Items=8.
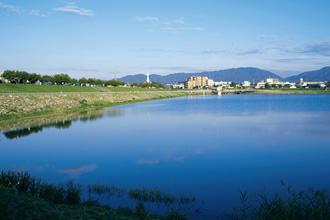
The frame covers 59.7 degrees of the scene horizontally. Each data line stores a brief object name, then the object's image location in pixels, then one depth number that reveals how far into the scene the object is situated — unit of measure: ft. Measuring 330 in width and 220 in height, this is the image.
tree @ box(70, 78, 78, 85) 335.77
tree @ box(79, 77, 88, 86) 369.91
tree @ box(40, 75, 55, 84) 294.76
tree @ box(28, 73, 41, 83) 269.44
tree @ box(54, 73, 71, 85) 314.55
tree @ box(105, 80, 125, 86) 432.66
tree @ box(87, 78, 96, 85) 382.55
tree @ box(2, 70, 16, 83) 248.73
